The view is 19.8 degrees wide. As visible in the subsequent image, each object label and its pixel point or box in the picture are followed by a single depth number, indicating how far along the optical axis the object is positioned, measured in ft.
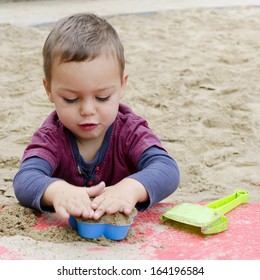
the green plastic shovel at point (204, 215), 3.26
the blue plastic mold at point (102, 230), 3.17
